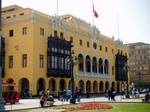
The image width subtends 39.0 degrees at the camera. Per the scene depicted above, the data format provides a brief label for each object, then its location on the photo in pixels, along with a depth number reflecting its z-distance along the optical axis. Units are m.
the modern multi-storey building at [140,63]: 72.54
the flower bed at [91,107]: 15.98
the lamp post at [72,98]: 21.75
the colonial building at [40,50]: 32.42
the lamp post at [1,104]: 10.87
